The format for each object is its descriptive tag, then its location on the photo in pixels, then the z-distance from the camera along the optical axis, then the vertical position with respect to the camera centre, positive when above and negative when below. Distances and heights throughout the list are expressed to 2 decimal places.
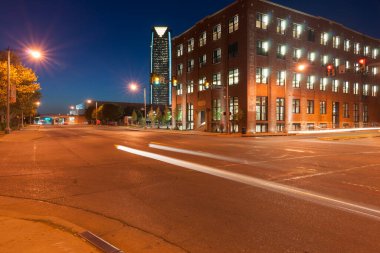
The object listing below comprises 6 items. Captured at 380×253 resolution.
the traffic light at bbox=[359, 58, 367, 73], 22.83 +4.33
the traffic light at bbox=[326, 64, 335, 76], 26.93 +4.46
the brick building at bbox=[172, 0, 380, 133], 42.44 +7.77
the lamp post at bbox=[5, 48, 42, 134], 27.11 +6.07
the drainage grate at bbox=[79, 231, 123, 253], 4.22 -1.87
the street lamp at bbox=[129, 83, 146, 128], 49.75 +5.49
